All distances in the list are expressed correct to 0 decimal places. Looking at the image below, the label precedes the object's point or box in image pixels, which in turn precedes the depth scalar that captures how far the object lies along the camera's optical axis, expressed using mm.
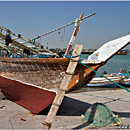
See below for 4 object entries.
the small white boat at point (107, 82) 15734
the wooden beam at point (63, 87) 5066
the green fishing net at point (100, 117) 5770
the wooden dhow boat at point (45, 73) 6051
